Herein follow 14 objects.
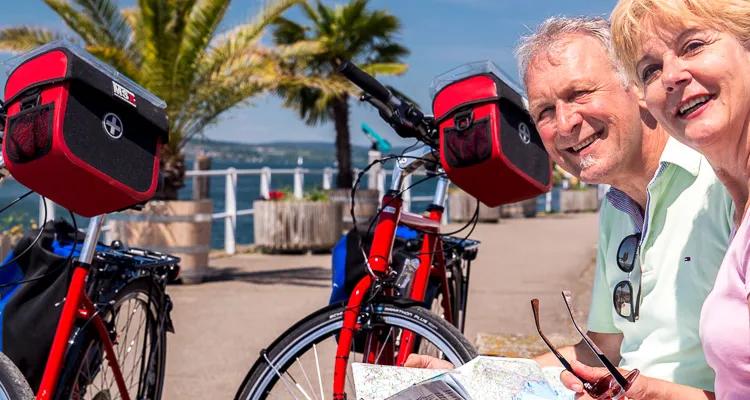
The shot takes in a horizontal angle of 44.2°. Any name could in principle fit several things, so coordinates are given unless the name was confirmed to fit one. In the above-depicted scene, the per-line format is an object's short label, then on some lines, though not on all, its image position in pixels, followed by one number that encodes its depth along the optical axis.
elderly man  2.06
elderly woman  1.51
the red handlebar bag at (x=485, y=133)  2.84
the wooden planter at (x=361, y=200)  15.35
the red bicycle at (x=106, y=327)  2.89
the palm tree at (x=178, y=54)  10.88
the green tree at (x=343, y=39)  22.33
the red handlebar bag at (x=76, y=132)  2.46
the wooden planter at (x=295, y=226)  12.66
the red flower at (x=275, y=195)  13.29
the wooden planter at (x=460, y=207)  20.30
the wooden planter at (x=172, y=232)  9.51
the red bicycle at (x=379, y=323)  2.75
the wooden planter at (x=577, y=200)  27.48
